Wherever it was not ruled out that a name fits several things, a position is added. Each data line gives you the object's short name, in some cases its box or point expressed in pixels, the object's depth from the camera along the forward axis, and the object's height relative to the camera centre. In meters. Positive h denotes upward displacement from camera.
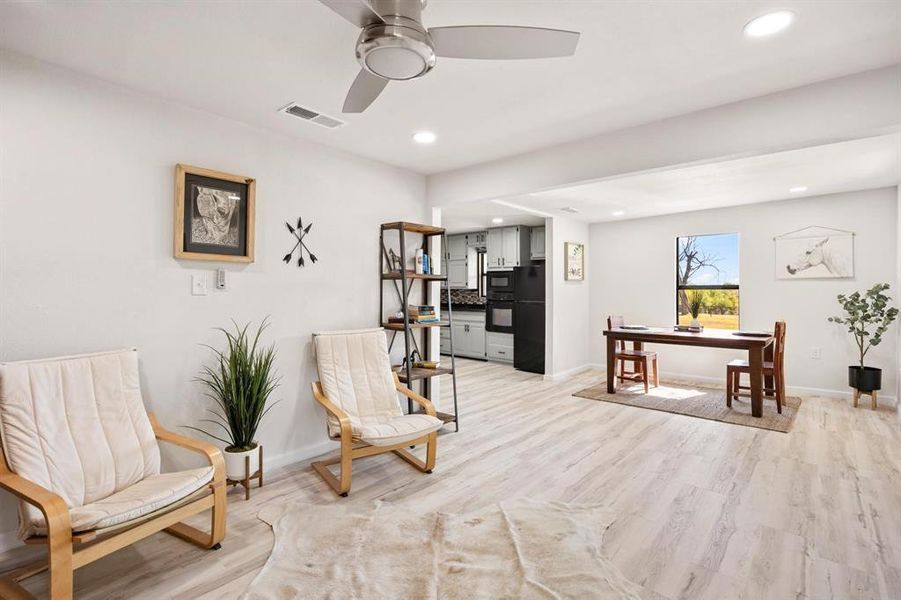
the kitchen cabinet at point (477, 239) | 7.65 +1.04
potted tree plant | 4.52 -0.22
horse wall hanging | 5.07 +0.55
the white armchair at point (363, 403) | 2.75 -0.75
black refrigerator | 6.61 -0.30
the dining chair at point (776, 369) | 4.51 -0.72
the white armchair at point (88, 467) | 1.70 -0.76
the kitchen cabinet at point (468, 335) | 7.86 -0.64
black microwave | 7.13 +0.28
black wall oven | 7.27 -0.26
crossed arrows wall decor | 3.27 +0.47
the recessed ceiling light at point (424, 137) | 3.17 +1.18
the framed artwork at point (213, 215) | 2.70 +0.54
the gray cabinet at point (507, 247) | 7.09 +0.85
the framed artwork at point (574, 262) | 6.42 +0.57
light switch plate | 2.77 +0.08
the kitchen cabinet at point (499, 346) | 7.41 -0.80
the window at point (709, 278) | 5.92 +0.30
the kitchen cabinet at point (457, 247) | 7.94 +0.95
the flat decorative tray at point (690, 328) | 5.14 -0.34
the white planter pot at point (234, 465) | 2.67 -1.00
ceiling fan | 1.50 +0.92
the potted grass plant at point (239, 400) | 2.68 -0.63
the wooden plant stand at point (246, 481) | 2.66 -1.10
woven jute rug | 4.24 -1.13
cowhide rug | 1.83 -1.19
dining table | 4.32 -0.44
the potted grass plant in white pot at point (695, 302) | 6.19 -0.03
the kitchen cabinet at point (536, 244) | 7.08 +0.90
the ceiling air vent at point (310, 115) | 2.75 +1.18
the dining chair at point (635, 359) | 5.46 -0.74
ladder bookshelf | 3.55 +0.01
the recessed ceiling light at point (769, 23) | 1.82 +1.17
